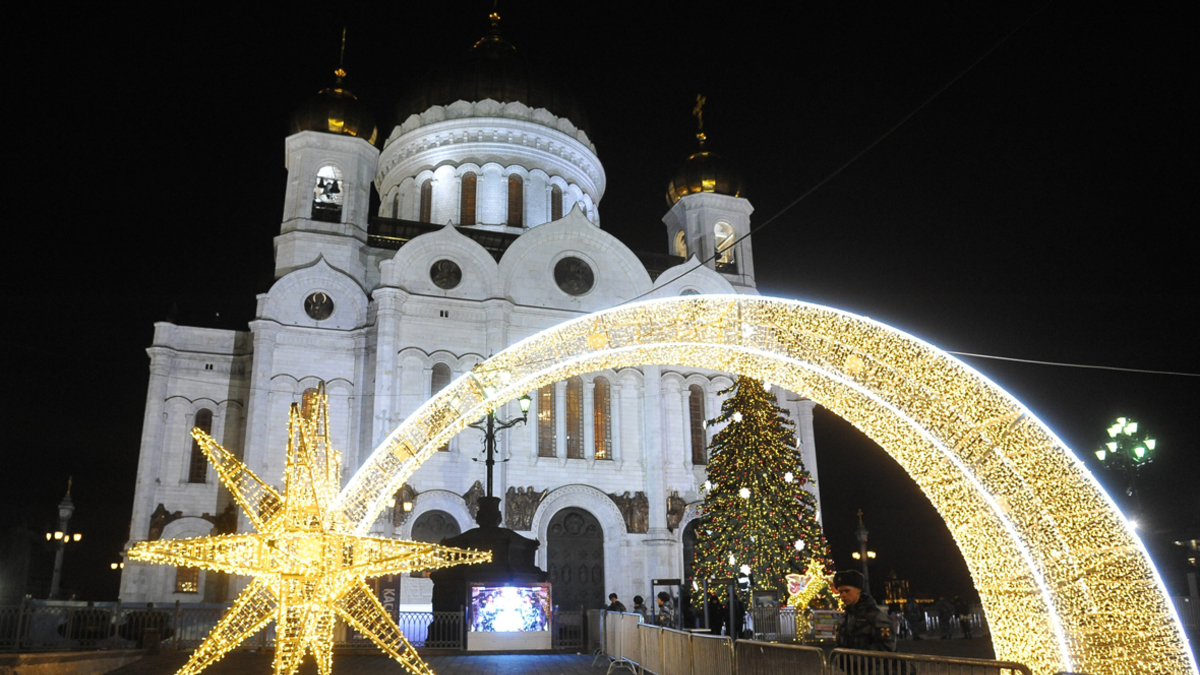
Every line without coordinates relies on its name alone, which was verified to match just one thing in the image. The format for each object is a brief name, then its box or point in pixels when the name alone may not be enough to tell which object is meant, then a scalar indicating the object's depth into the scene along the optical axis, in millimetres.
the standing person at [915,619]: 20016
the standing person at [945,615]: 21953
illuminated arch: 7312
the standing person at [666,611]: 16125
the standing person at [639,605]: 17367
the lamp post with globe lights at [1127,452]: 21172
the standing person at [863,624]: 8047
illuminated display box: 14555
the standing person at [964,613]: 21633
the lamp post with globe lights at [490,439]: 17662
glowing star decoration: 7445
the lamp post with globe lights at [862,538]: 26905
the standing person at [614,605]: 17469
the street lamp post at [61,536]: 24494
